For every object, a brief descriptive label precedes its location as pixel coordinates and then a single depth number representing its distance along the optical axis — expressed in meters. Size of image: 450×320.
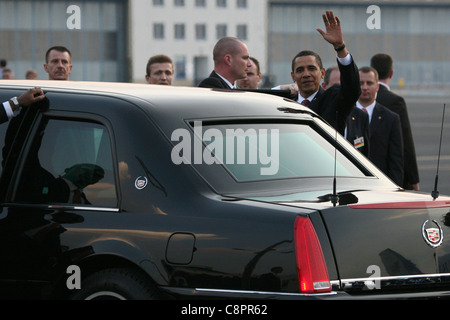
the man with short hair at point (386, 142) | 17.30
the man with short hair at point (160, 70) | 19.05
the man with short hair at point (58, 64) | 18.97
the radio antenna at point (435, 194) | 9.68
